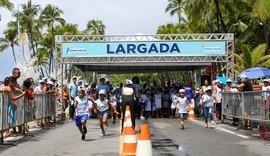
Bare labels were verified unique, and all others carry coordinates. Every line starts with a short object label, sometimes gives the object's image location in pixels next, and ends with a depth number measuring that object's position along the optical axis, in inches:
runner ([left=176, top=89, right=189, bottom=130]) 689.0
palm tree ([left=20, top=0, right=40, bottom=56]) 2950.3
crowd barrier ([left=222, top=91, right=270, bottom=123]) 567.9
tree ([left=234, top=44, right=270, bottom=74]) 1453.2
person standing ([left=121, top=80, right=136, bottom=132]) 551.8
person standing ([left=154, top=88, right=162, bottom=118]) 1072.8
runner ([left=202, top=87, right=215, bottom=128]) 709.9
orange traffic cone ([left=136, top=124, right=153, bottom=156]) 289.3
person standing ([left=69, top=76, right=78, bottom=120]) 883.3
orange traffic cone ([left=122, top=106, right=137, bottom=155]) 357.4
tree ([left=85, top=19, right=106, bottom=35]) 3695.9
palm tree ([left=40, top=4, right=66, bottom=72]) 3156.0
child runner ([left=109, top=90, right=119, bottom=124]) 872.5
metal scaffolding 1059.6
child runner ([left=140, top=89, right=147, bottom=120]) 970.7
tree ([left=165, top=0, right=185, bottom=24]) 3041.3
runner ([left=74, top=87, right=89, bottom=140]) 539.5
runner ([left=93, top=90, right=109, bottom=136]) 603.5
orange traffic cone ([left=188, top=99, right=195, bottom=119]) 1045.2
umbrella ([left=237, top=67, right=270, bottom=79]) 951.2
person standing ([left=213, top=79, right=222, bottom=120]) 861.2
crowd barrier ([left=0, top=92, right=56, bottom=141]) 507.5
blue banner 1052.5
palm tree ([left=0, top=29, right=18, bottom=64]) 3435.0
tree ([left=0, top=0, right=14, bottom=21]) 1395.2
